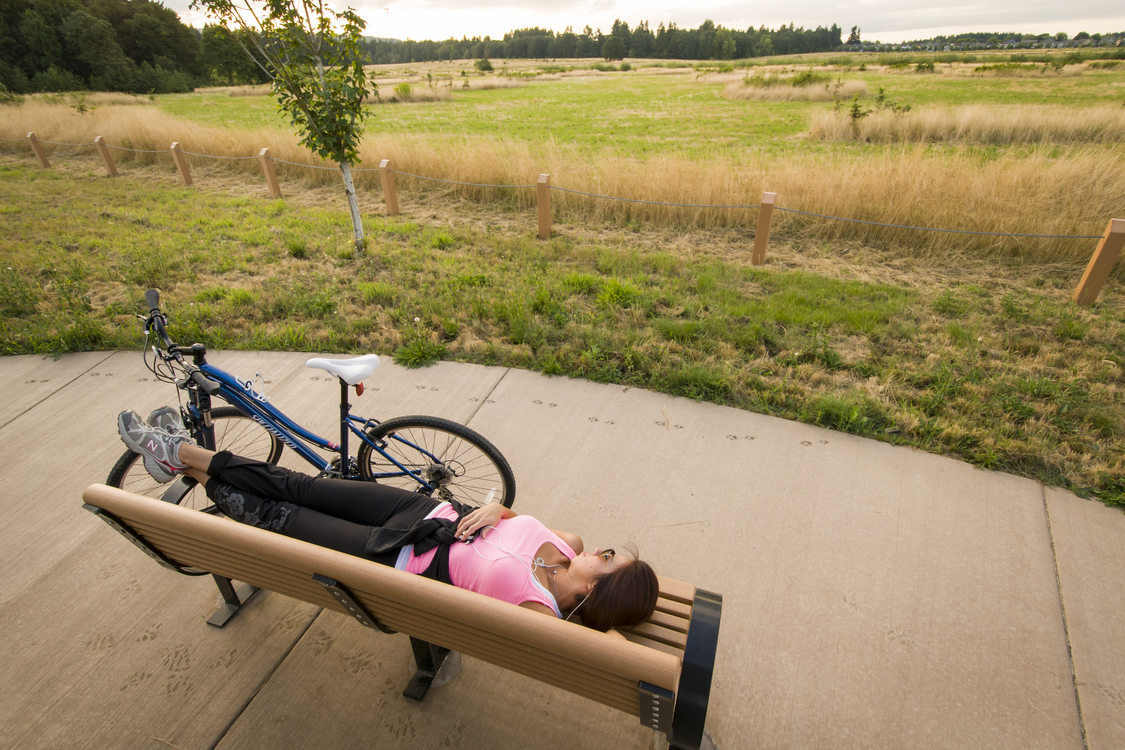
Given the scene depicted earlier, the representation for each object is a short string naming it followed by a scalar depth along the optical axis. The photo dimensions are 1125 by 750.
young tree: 5.67
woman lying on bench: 1.79
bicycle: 2.52
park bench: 1.32
